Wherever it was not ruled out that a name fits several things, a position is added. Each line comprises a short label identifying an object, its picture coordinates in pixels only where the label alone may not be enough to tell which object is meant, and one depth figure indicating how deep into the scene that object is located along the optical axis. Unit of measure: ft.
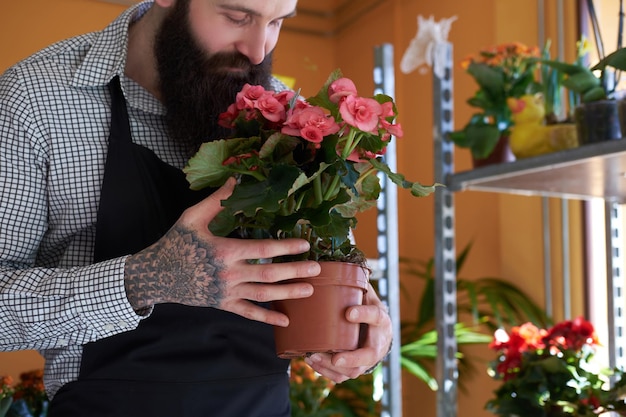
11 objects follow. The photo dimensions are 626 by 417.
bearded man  4.22
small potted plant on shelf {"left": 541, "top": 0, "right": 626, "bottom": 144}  5.95
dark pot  5.99
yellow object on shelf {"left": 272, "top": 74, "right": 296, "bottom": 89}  9.31
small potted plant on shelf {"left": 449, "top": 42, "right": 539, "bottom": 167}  8.52
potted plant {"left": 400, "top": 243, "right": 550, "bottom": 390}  11.84
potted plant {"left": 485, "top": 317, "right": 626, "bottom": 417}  7.06
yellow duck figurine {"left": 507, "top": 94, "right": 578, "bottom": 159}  6.82
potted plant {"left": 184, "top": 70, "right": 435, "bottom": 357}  3.86
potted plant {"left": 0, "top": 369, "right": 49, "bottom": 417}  8.27
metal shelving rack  6.72
